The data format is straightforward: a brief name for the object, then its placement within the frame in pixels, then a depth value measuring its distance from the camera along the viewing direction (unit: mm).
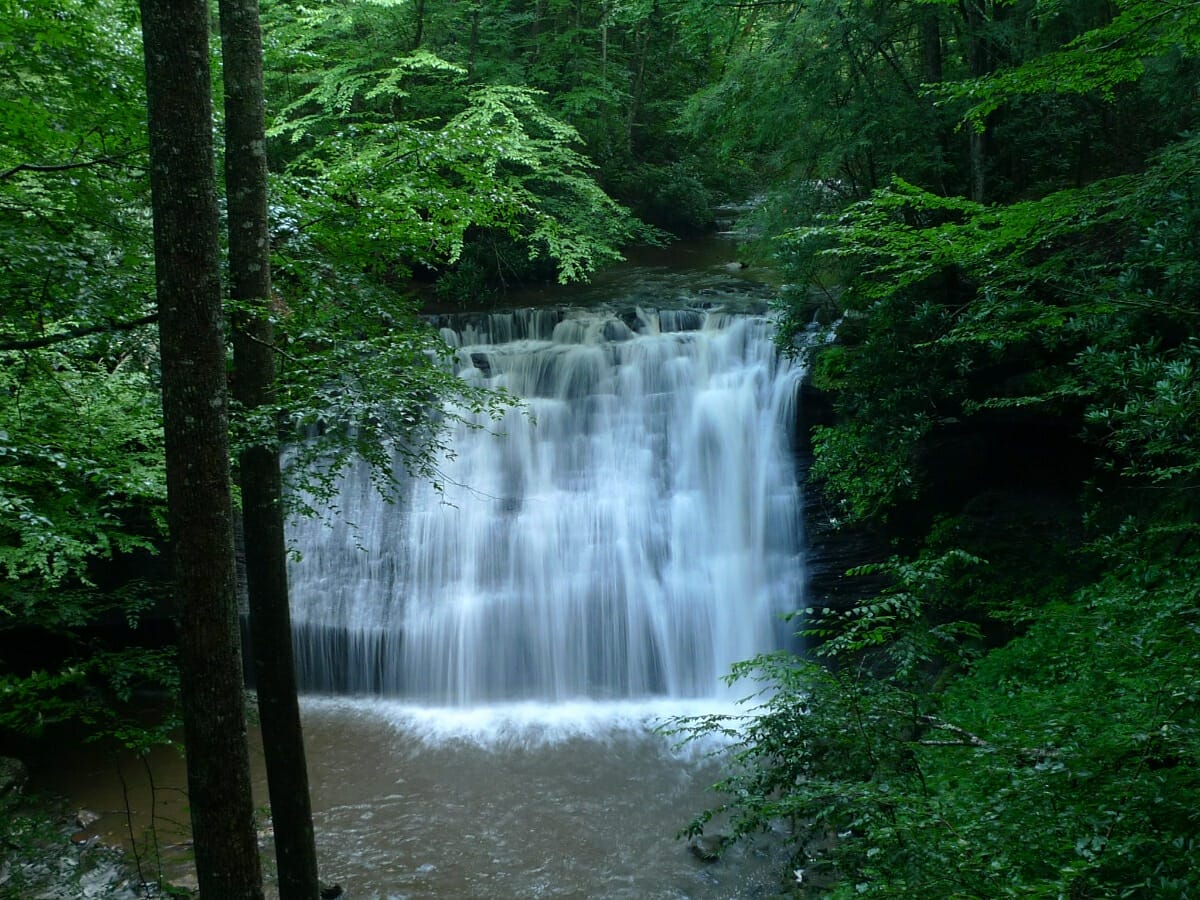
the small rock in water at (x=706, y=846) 7211
